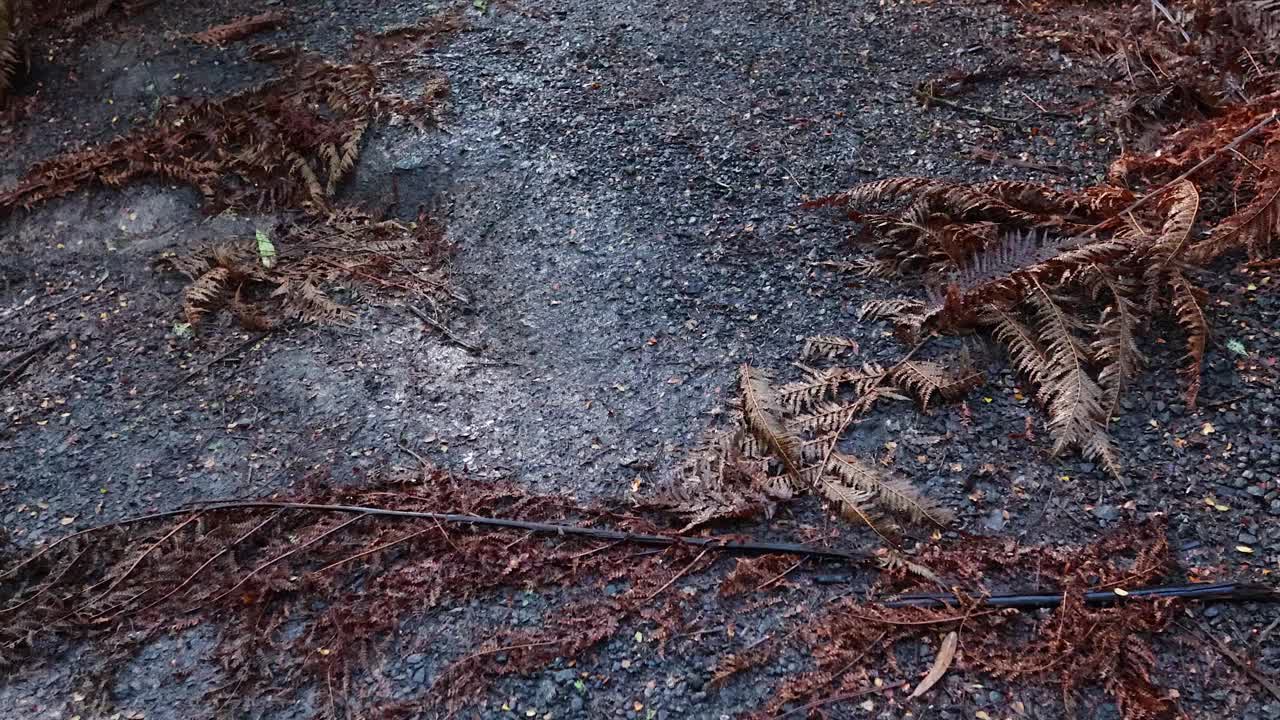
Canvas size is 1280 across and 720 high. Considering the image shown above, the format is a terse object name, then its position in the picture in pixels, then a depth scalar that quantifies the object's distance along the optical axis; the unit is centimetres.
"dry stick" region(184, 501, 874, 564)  221
